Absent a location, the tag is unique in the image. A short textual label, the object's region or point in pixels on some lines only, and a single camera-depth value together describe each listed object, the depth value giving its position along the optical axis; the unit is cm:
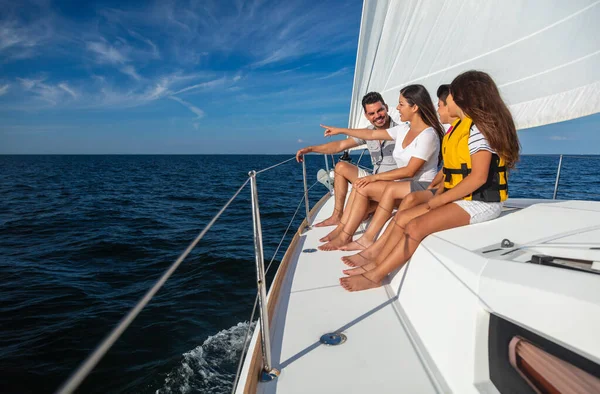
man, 298
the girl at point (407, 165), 236
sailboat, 90
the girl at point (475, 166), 167
